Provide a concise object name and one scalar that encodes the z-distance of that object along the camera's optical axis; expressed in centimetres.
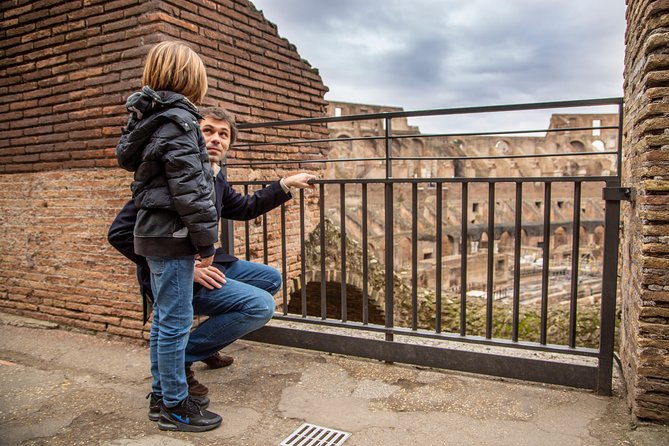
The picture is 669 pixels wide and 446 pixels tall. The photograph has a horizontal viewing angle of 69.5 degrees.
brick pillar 234
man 264
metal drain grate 239
